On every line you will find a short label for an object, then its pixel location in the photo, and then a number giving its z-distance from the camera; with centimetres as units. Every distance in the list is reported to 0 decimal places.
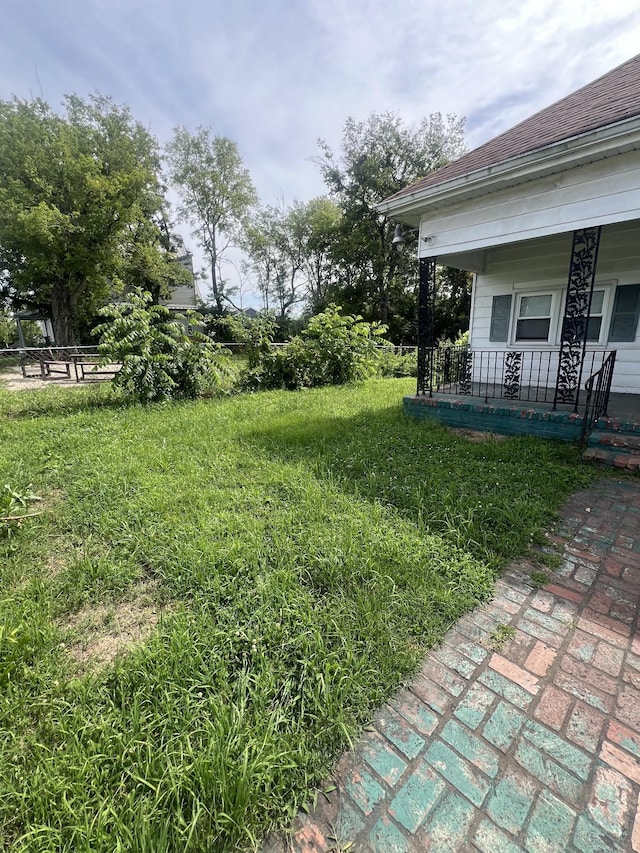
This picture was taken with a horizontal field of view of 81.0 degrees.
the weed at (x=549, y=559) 250
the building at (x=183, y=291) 2621
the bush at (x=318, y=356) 927
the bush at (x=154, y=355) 690
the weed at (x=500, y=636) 189
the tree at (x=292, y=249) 2664
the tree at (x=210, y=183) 2586
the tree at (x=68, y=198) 1483
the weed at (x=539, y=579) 231
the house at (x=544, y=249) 429
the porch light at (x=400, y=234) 609
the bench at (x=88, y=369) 1078
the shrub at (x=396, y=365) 1248
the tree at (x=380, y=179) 2188
